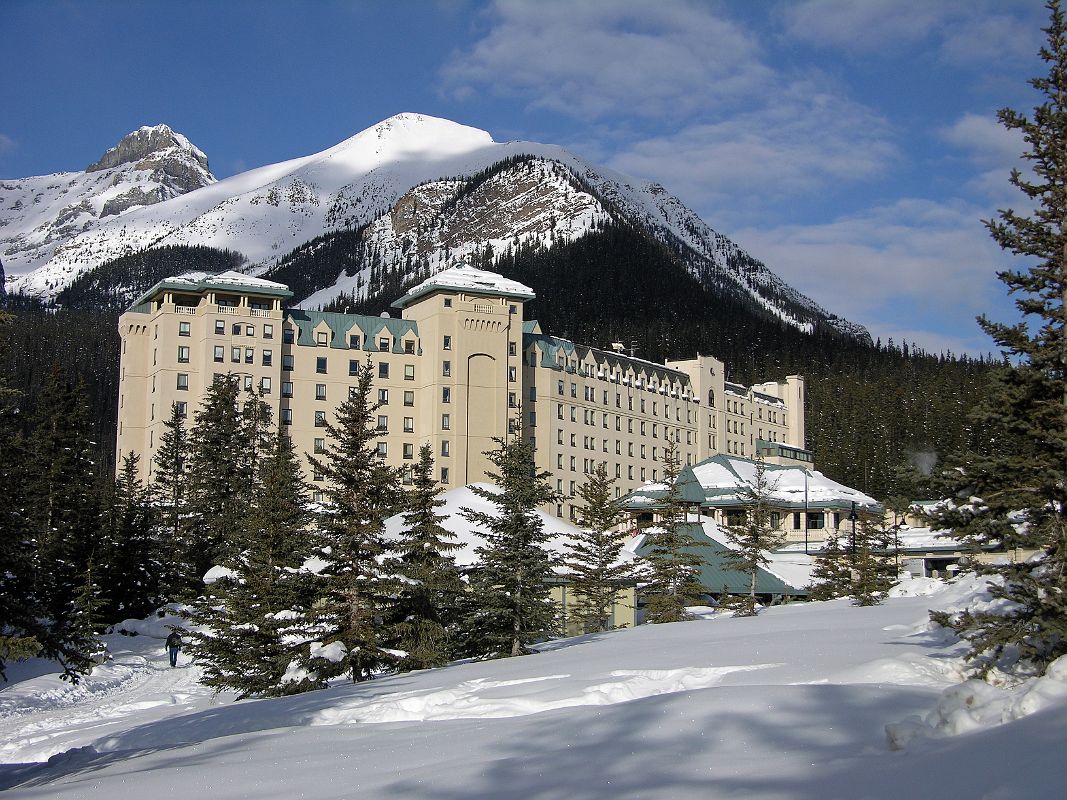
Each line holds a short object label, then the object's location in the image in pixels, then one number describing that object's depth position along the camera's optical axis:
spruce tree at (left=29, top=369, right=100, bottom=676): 54.09
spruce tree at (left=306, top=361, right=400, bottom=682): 34.67
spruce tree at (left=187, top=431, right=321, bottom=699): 36.44
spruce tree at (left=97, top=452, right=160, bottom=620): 67.00
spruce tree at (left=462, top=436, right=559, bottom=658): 36.78
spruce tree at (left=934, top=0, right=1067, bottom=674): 16.95
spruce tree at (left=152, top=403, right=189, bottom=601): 69.62
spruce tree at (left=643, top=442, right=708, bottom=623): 53.66
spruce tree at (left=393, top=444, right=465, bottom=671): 35.31
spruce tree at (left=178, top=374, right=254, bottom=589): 71.38
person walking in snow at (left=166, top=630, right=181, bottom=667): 52.50
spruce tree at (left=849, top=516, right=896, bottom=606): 47.90
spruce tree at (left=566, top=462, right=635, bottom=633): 54.28
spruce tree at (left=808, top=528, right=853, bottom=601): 58.28
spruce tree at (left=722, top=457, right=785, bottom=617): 57.12
